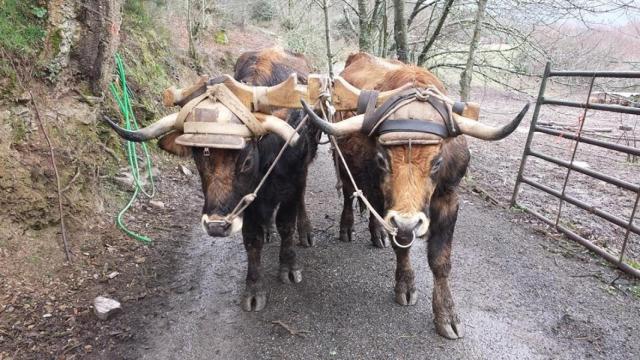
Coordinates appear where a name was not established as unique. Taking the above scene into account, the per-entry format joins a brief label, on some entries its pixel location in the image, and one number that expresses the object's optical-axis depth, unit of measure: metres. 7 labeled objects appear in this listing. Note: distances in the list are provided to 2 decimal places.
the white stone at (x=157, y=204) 5.50
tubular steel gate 4.08
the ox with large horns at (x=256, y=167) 2.88
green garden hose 5.30
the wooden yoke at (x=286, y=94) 3.00
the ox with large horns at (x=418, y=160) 2.61
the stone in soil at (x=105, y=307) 3.35
